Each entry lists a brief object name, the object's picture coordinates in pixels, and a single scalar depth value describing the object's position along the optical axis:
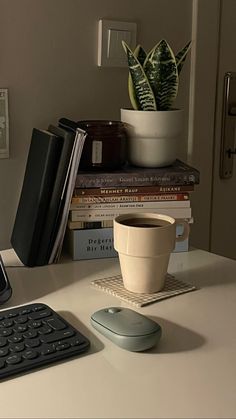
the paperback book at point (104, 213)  1.07
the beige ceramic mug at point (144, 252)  0.90
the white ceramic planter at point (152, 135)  1.12
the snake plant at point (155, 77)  1.09
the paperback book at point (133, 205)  1.07
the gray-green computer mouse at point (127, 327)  0.74
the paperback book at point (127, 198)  1.06
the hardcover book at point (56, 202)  1.02
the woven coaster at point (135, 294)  0.90
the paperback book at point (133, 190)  1.06
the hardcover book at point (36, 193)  1.03
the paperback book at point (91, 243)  1.08
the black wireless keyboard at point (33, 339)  0.71
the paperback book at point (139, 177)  1.06
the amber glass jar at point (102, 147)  1.09
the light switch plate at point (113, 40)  1.22
